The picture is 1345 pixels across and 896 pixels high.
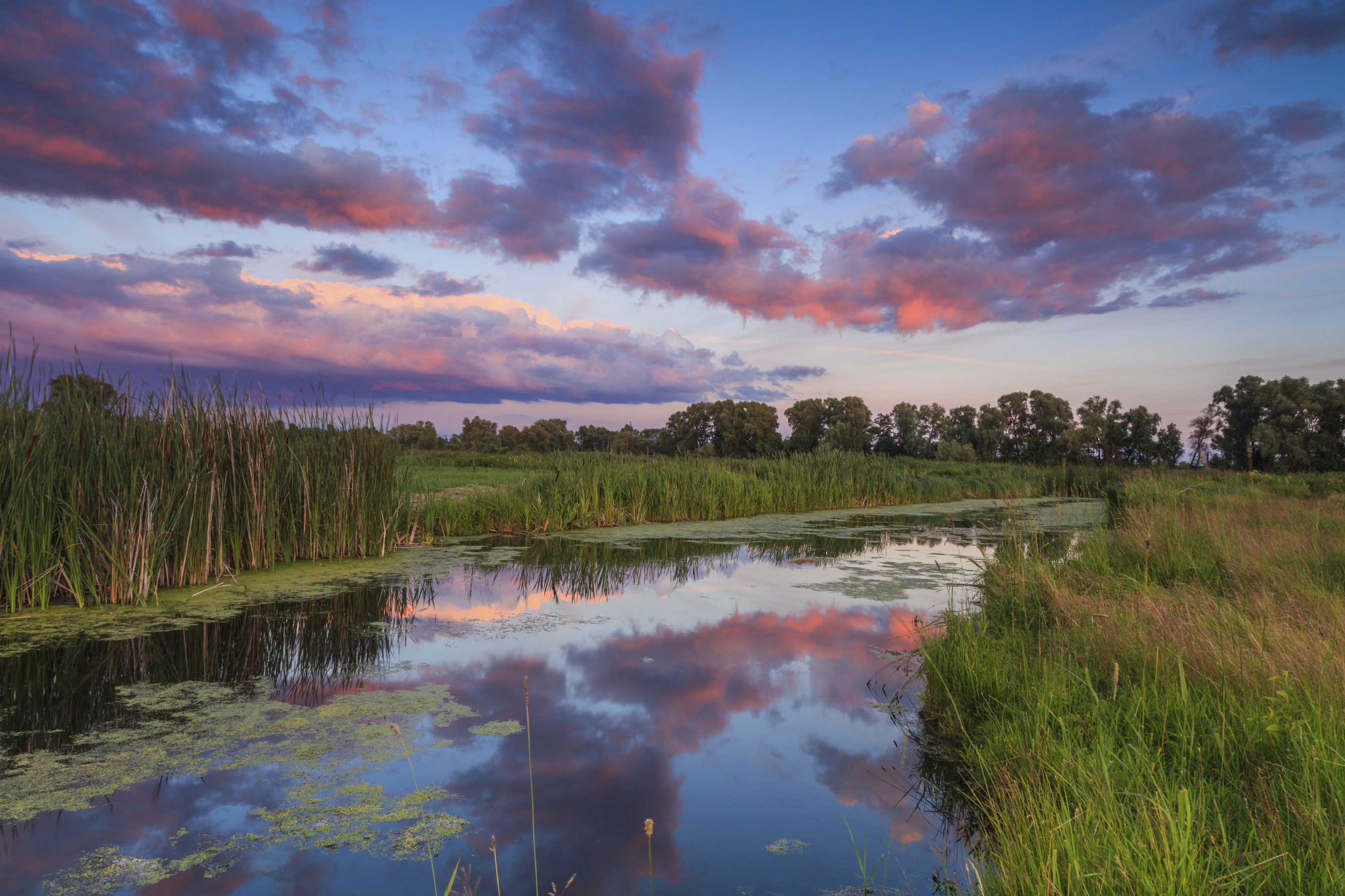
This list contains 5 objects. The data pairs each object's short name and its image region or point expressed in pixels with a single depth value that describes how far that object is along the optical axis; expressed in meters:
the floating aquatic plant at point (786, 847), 2.61
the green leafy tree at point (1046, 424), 56.72
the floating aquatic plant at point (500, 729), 3.61
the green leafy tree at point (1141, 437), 54.31
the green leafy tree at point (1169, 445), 55.31
